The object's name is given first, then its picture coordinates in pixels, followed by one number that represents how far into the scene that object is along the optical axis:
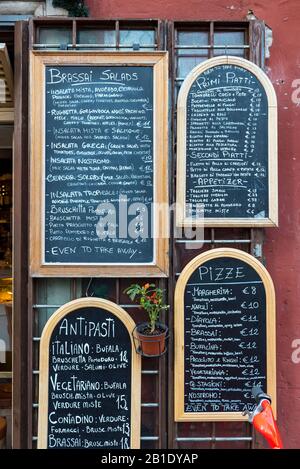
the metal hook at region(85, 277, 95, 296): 3.47
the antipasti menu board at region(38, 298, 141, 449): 3.35
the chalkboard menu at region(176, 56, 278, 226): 3.45
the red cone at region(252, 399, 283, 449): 2.49
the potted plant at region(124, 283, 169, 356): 3.24
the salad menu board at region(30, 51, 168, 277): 3.43
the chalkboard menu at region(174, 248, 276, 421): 3.38
